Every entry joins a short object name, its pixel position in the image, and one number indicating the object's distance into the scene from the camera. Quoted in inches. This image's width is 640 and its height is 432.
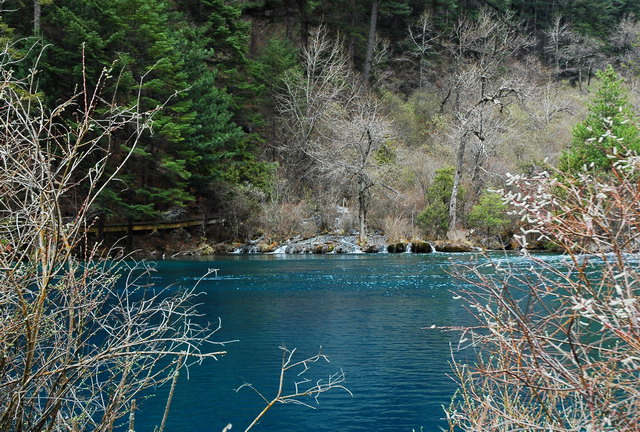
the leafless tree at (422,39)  2082.9
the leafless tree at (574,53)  2279.8
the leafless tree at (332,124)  1411.2
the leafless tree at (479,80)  1437.0
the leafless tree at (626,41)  2225.6
